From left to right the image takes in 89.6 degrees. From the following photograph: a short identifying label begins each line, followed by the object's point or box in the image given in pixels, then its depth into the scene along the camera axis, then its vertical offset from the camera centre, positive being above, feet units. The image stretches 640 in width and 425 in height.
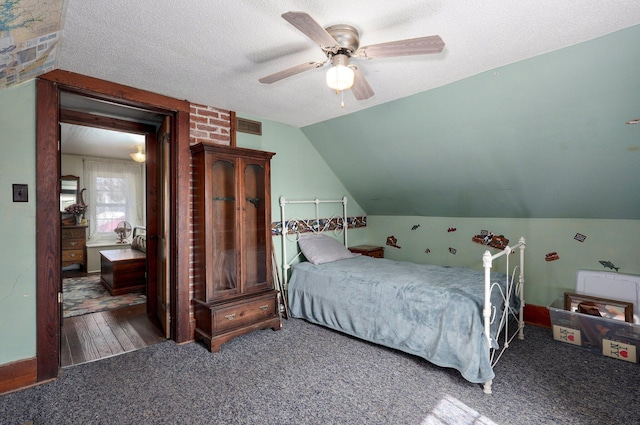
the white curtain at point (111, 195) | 20.81 +1.36
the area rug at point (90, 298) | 13.26 -3.80
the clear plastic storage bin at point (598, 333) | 8.30 -3.43
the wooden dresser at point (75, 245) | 19.40 -1.83
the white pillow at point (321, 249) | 12.09 -1.43
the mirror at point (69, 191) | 19.77 +1.53
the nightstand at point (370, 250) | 14.56 -1.77
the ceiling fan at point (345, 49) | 5.07 +2.80
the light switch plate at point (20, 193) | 7.36 +0.54
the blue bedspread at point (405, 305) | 7.51 -2.65
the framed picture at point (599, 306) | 8.93 -2.84
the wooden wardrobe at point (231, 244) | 9.46 -0.96
